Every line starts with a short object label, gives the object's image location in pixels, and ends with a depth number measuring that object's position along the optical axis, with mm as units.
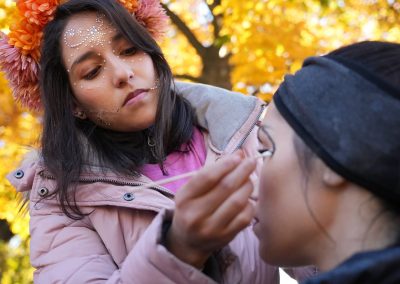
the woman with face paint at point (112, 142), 1570
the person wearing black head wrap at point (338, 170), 1071
